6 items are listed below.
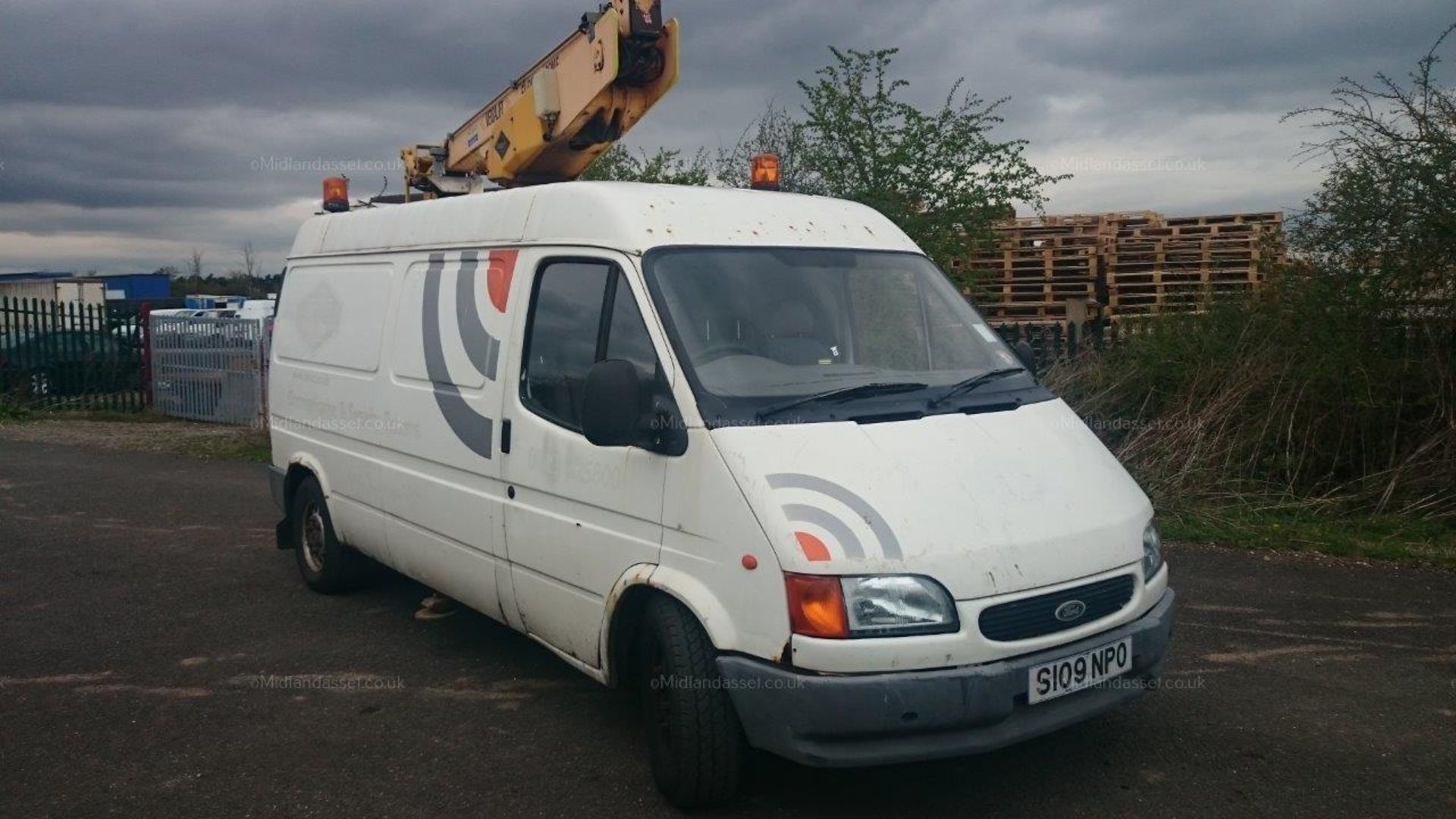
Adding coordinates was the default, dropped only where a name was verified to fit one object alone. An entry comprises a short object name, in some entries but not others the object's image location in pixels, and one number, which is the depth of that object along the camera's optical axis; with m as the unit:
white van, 3.66
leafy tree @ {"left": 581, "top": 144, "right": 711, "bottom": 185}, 15.18
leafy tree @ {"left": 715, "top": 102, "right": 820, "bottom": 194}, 12.93
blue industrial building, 47.25
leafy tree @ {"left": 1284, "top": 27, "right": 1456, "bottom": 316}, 8.55
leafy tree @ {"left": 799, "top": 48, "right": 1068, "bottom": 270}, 11.34
